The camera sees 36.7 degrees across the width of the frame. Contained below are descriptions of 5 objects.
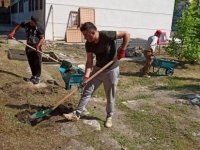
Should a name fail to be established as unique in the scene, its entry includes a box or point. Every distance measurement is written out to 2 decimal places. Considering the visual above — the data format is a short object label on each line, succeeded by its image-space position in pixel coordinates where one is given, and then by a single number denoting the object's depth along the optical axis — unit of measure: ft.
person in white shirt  37.06
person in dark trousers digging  29.19
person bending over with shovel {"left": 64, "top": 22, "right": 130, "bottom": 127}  17.99
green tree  46.75
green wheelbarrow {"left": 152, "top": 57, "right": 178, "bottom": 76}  38.63
